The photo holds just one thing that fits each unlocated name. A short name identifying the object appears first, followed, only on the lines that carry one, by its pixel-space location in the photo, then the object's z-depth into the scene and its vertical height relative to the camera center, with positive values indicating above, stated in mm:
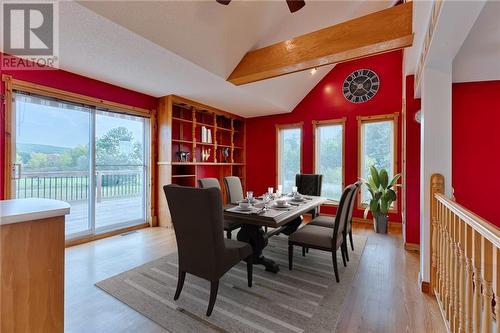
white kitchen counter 963 -198
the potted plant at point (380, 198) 4039 -536
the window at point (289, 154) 5719 +307
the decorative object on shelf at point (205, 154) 5293 +258
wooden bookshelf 4398 +482
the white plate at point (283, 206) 2650 -447
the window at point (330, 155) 5191 +258
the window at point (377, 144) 4636 +454
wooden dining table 2223 -500
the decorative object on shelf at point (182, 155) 4652 +214
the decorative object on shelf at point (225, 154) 5873 +297
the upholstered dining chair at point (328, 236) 2389 -740
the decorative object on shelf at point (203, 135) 5162 +676
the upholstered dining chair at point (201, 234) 1770 -541
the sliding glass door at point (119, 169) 3850 -58
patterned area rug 1766 -1168
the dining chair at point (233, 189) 3791 -386
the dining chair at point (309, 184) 4211 -318
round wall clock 4797 +1682
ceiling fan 2021 +1423
